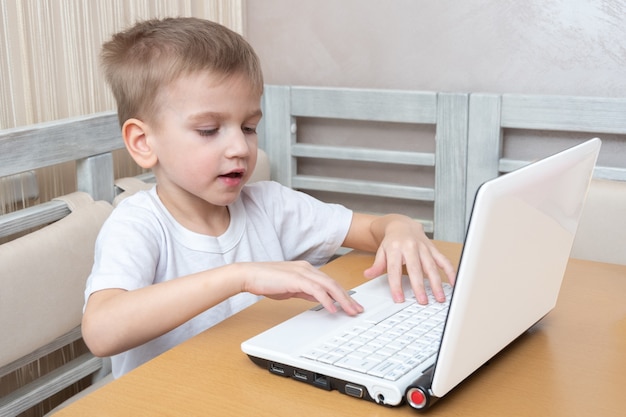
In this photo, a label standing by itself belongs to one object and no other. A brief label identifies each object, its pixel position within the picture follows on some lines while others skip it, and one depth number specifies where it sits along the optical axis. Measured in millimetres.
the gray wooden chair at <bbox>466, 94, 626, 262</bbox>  1613
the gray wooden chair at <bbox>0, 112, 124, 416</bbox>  1136
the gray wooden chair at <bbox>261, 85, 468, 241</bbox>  1784
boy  873
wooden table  686
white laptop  620
